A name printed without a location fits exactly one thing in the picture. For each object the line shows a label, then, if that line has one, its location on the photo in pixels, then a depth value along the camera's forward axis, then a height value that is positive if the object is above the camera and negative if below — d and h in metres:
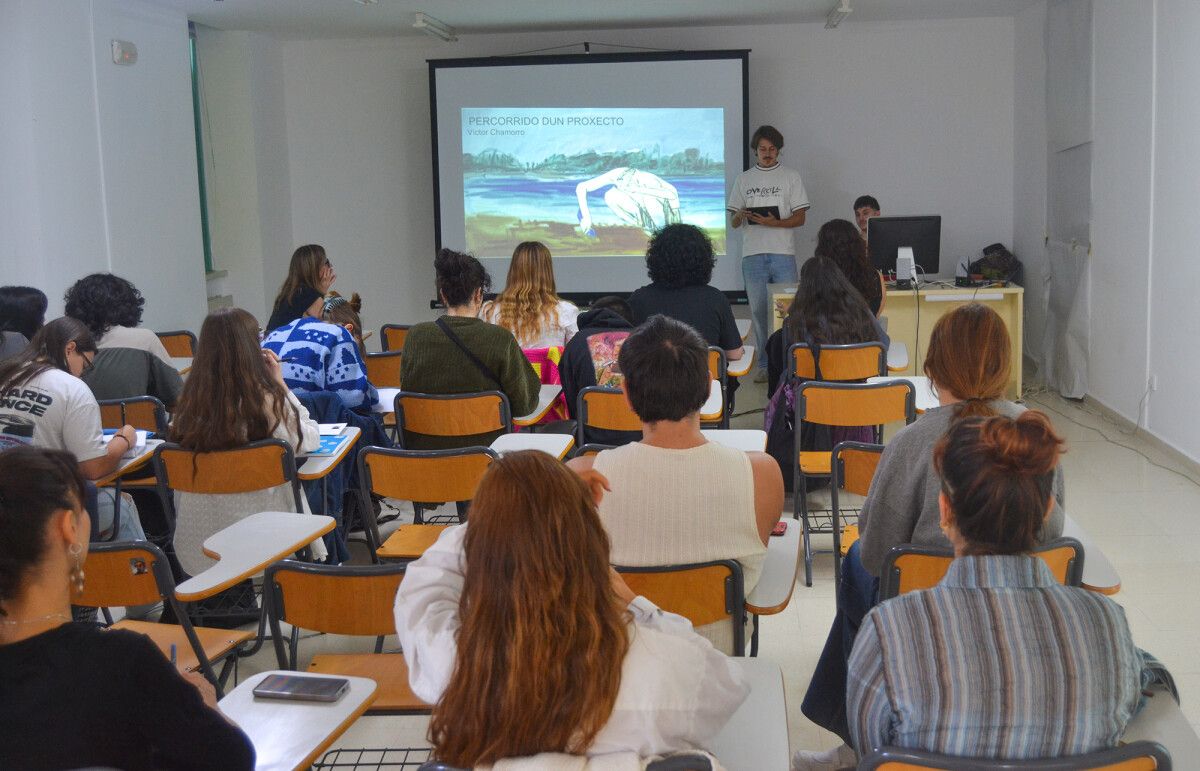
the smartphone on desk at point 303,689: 1.82 -0.69
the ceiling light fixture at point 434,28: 7.58 +1.70
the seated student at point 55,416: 3.40 -0.43
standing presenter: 8.08 +0.27
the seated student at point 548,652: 1.42 -0.51
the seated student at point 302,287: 5.40 -0.09
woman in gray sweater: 2.54 -0.52
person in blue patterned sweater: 4.31 -0.36
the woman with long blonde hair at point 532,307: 5.07 -0.20
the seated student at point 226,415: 3.45 -0.45
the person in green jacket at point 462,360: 4.32 -0.37
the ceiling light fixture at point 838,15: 7.33 +1.65
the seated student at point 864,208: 8.01 +0.32
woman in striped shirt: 1.57 -0.58
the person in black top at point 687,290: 4.93 -0.15
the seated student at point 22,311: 4.55 -0.14
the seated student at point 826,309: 4.91 -0.25
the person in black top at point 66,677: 1.46 -0.53
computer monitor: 7.42 +0.08
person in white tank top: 2.35 -0.53
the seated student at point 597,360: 4.49 -0.40
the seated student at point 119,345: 4.33 -0.29
